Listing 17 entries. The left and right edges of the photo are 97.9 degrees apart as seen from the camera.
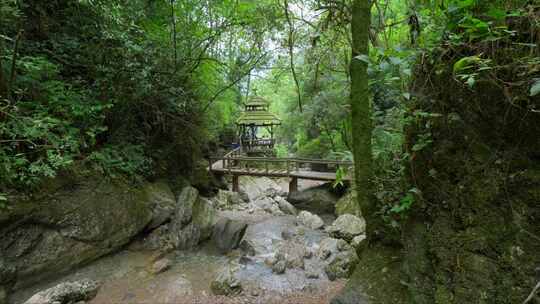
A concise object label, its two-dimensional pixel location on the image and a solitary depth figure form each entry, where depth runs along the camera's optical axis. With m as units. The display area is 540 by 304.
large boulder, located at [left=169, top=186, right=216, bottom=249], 5.08
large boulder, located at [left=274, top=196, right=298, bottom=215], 7.83
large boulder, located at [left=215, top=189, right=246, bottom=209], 8.42
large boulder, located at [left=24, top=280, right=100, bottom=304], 3.08
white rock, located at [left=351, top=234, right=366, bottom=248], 4.94
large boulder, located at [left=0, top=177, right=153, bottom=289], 3.38
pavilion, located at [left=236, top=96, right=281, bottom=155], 11.42
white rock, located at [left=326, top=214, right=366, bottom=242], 5.44
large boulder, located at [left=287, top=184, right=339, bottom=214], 7.97
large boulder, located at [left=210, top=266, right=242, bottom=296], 3.69
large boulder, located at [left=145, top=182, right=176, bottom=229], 5.23
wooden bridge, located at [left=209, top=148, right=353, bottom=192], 8.53
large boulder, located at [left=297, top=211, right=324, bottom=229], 6.48
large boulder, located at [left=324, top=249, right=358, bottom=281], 4.04
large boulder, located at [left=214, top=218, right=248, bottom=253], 5.06
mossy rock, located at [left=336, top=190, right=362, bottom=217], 6.90
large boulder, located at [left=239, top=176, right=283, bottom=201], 10.74
